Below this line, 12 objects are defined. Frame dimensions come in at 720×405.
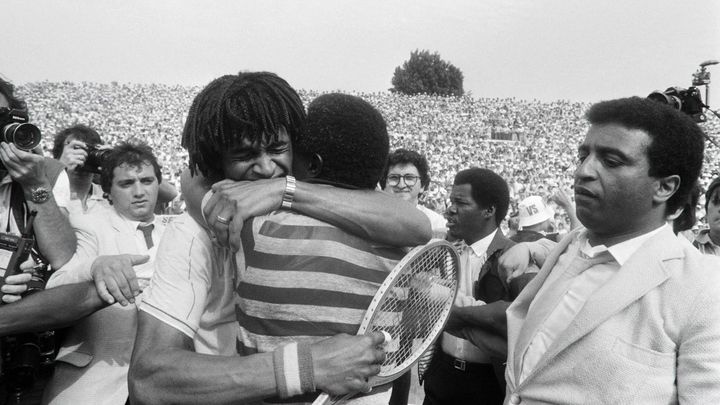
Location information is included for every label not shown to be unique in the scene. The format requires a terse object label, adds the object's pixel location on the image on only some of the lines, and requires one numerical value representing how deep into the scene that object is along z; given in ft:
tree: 224.94
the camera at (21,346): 6.95
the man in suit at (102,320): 7.40
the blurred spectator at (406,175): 18.16
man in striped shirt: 4.66
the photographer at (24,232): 7.03
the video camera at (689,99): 7.90
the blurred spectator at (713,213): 12.16
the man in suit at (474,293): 7.90
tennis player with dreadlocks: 4.55
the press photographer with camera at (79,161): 12.61
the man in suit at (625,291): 5.13
